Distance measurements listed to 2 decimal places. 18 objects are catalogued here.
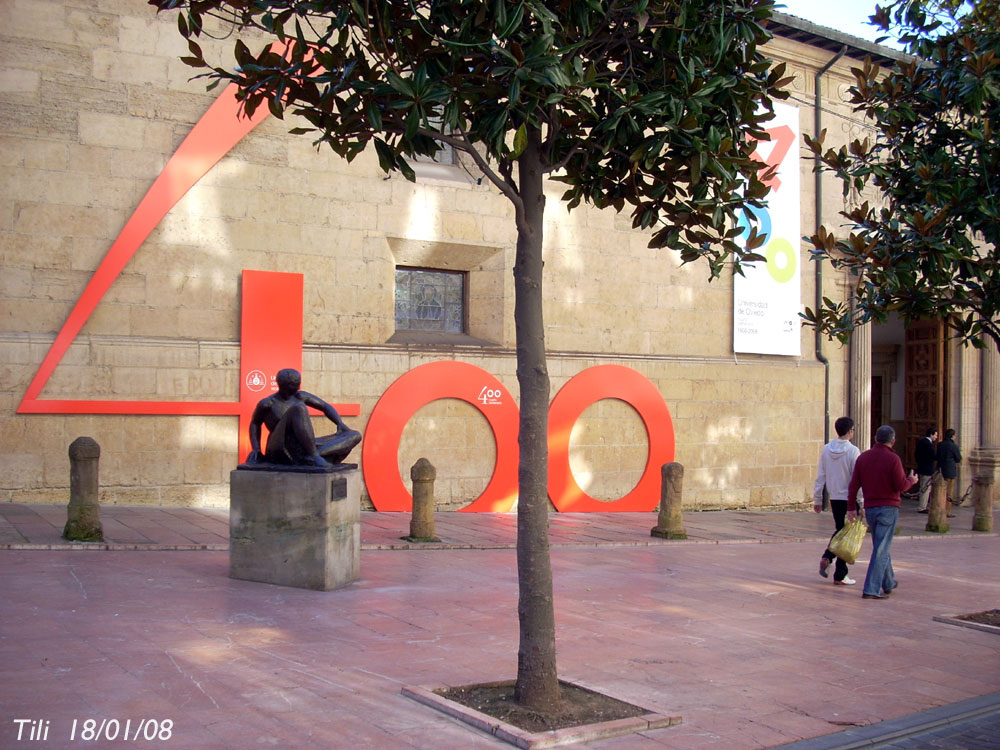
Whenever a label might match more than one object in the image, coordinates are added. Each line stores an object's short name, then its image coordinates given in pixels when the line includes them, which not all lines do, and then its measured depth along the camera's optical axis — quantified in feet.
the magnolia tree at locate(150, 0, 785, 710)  18.22
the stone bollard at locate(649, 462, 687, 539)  45.70
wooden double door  78.89
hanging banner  63.82
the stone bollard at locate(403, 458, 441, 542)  40.06
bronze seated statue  29.19
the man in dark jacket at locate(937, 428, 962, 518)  63.52
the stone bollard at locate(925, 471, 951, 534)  57.26
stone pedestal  28.73
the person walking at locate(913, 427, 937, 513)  67.72
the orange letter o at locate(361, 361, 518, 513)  50.26
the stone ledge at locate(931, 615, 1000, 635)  28.73
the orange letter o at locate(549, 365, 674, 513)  55.67
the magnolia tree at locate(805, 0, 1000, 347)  29.66
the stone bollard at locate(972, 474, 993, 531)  58.44
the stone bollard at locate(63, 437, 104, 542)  33.86
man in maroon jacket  31.83
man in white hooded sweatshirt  34.83
